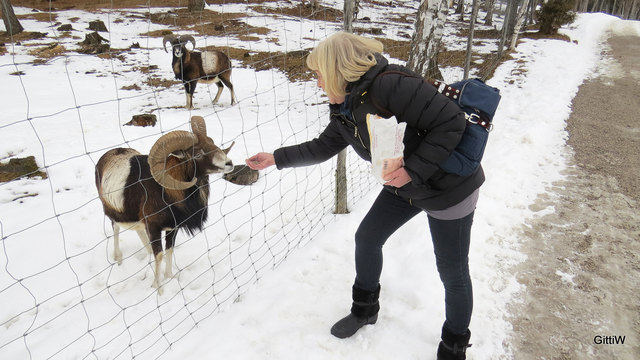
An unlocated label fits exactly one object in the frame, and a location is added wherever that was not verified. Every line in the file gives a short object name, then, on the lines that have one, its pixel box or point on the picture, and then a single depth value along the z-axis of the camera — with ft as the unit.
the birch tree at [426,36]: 14.76
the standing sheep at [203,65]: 28.32
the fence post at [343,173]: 9.89
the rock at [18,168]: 14.73
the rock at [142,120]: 21.12
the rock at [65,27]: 44.73
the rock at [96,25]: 45.75
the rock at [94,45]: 38.00
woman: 5.01
